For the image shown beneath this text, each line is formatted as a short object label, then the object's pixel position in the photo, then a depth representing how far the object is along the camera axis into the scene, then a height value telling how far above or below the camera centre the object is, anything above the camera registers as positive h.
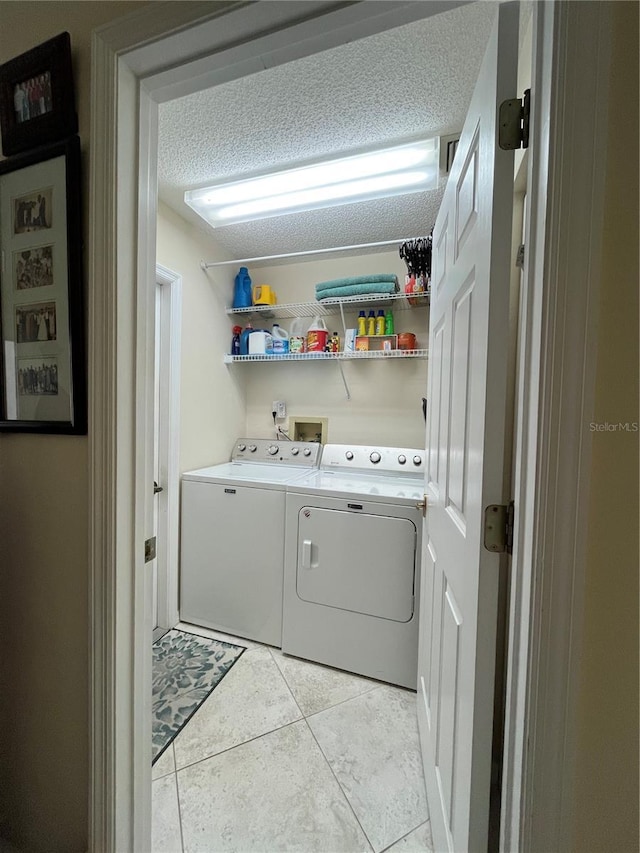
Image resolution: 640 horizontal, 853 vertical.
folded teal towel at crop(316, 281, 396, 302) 2.10 +0.79
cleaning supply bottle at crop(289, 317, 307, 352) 2.54 +0.63
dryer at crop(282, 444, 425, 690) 1.67 -0.83
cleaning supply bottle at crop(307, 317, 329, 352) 2.35 +0.53
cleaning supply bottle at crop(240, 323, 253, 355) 2.56 +0.54
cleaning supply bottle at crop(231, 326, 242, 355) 2.60 +0.55
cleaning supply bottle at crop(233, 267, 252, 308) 2.57 +0.93
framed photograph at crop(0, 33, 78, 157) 0.80 +0.76
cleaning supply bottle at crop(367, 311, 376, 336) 2.29 +0.60
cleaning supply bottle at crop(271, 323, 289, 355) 2.47 +0.53
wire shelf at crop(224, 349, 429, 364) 2.11 +0.39
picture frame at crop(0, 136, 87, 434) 0.81 +0.29
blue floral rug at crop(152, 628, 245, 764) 1.48 -1.36
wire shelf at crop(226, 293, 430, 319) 2.12 +0.75
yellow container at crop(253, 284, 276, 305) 2.49 +0.86
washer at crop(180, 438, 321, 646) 1.94 -0.82
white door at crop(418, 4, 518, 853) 0.66 -0.09
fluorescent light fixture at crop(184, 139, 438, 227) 1.54 +1.15
